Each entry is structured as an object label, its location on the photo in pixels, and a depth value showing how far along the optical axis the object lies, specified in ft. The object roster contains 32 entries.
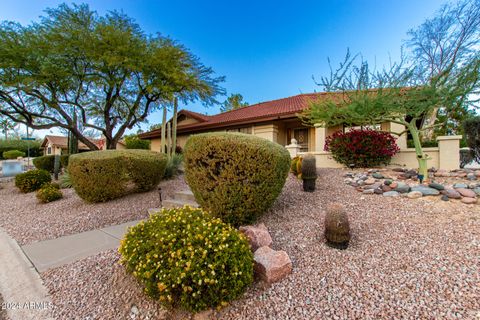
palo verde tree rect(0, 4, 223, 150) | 32.83
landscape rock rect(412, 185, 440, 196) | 14.38
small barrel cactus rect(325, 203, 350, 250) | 9.40
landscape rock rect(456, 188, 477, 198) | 13.55
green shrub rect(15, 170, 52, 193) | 27.35
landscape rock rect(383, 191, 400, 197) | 14.92
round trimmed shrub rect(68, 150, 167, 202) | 18.20
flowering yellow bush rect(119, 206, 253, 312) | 6.32
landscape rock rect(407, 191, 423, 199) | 14.42
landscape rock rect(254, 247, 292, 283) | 7.72
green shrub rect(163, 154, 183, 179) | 25.55
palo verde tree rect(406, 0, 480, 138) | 49.75
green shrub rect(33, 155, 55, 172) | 44.78
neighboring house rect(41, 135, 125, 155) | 103.14
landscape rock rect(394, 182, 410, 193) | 15.16
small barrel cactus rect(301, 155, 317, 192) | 16.28
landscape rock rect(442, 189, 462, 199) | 13.67
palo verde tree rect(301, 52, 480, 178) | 17.03
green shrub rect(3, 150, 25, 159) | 90.53
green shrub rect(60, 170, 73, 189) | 26.80
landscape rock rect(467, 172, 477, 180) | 17.65
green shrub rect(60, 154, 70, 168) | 42.81
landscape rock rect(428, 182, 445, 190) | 14.61
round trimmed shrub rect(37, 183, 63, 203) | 21.22
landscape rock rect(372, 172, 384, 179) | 18.65
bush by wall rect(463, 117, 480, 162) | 23.00
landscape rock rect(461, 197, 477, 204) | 13.01
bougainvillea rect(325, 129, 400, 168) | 23.15
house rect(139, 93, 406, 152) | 35.19
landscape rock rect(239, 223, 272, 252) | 9.46
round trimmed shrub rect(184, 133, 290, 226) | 10.71
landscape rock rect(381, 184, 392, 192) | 15.65
